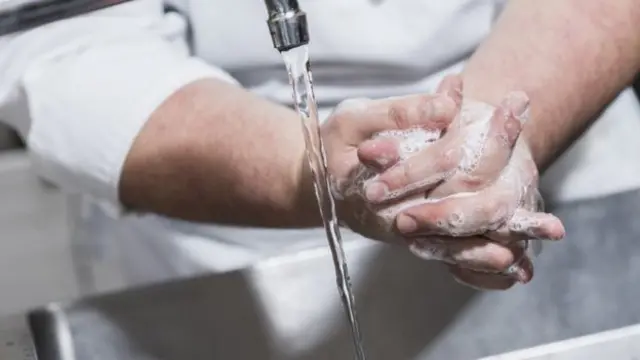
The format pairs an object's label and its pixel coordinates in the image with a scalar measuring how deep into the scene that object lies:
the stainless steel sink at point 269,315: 1.78
